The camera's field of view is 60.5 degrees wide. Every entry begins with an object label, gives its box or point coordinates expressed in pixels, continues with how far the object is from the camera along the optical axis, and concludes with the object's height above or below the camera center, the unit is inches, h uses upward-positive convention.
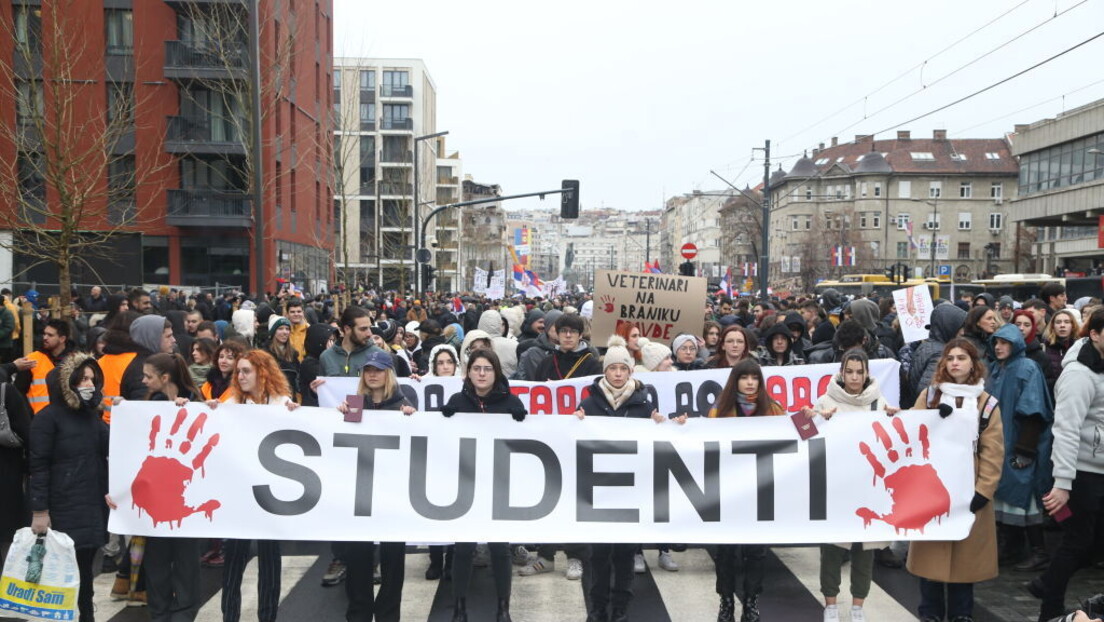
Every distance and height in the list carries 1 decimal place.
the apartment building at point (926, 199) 3351.4 +272.0
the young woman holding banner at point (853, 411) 228.5 -33.3
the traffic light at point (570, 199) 1021.8 +79.4
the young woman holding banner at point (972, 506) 217.9 -53.5
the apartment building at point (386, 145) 2822.3 +417.7
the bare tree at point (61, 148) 474.3 +64.7
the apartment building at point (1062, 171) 1358.3 +161.8
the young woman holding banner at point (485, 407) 227.8 -33.1
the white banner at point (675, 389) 296.5 -38.8
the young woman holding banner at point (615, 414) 228.8 -35.2
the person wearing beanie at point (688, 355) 338.6 -29.5
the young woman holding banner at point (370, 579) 218.4 -72.1
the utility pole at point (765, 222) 1215.6 +65.9
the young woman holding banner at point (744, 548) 227.3 -67.1
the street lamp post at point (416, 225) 1143.5 +56.2
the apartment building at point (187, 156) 1196.5 +156.9
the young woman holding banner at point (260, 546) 216.2 -64.9
